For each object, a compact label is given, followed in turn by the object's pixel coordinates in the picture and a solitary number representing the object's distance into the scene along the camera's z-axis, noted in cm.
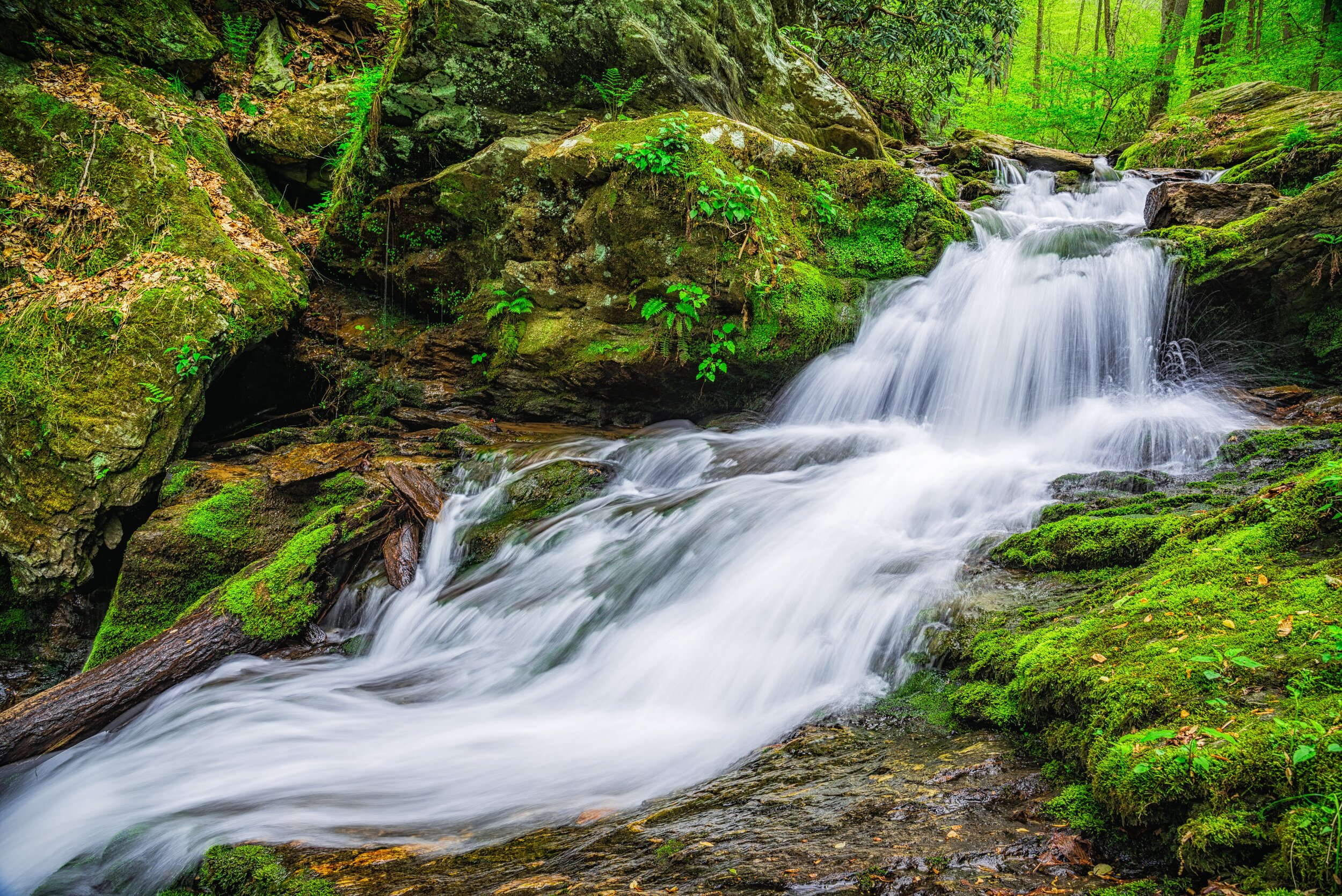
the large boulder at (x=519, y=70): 758
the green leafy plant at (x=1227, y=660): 200
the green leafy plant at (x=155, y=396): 573
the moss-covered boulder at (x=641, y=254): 680
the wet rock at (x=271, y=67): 916
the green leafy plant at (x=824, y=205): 758
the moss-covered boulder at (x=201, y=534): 508
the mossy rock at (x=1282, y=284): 581
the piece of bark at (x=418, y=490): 594
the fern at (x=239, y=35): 896
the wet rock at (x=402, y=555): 545
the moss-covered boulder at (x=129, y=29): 675
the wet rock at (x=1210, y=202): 729
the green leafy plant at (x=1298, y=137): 776
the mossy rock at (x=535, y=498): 571
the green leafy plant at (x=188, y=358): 589
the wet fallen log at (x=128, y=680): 382
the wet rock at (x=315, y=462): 588
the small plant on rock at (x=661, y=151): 655
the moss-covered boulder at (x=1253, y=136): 775
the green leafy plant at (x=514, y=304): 742
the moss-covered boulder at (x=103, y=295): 539
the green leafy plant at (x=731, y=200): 661
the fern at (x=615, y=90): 775
